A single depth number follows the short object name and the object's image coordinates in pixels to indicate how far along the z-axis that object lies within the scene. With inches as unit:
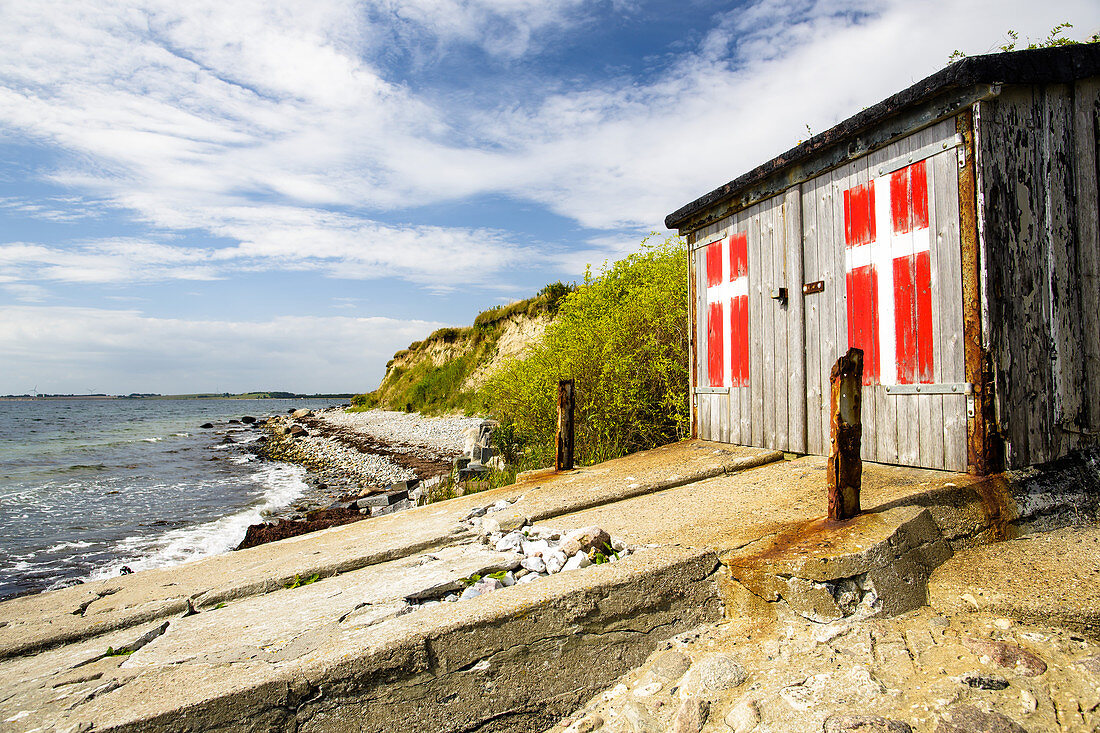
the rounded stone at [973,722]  96.7
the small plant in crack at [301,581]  176.2
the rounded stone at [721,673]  119.1
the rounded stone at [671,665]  126.7
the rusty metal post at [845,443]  149.3
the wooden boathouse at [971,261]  164.4
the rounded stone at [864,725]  99.1
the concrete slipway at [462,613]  110.7
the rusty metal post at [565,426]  294.5
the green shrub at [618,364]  359.6
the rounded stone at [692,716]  111.7
